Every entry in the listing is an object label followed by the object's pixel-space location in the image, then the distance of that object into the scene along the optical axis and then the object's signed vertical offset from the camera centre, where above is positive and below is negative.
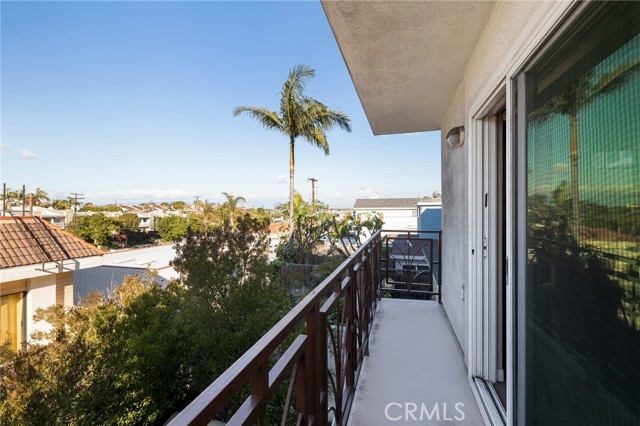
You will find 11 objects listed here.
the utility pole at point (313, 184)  15.92 +1.61
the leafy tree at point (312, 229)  9.28 -0.46
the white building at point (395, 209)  22.52 +0.38
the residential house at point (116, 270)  13.76 -2.65
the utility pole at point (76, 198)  26.28 +1.46
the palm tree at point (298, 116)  11.39 +3.73
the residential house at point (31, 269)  5.61 -1.03
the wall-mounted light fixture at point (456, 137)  2.59 +0.65
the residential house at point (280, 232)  10.97 -0.67
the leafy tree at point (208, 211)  14.40 +0.16
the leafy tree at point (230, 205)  13.84 +0.42
